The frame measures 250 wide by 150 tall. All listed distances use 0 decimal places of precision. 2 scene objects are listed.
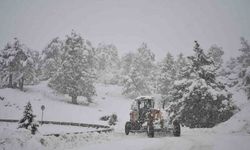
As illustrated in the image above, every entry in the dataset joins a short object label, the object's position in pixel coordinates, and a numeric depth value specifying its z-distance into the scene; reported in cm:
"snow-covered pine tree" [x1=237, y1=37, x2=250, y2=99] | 6739
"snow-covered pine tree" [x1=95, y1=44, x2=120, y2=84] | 10588
